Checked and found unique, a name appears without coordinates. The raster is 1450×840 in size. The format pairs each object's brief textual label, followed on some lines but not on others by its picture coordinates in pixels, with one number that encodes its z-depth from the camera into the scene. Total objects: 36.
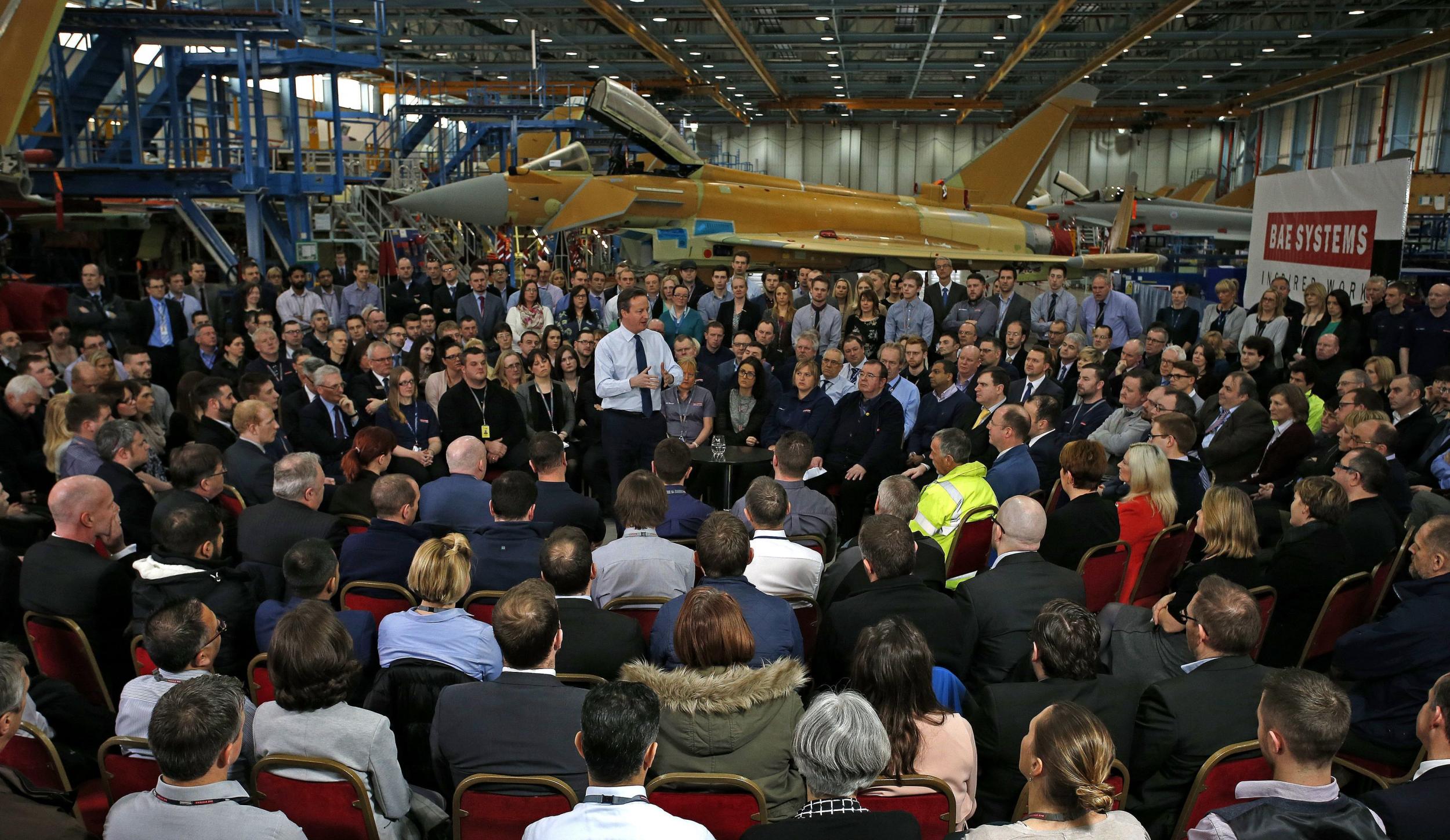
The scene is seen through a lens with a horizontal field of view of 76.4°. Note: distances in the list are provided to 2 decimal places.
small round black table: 5.78
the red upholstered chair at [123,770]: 2.44
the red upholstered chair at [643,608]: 3.31
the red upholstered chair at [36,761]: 2.49
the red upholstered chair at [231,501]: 4.39
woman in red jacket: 4.07
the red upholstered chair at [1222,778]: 2.39
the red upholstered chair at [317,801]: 2.27
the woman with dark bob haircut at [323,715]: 2.39
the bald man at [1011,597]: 3.16
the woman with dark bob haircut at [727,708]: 2.42
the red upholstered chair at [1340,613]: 3.51
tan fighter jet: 12.29
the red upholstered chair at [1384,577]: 3.87
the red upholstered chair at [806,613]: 3.51
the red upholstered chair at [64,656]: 3.05
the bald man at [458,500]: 4.23
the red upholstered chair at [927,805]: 2.26
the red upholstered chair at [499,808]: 2.24
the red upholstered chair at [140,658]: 2.95
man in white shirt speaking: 6.18
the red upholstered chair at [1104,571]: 3.72
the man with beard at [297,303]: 8.74
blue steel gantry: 10.27
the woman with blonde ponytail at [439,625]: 2.87
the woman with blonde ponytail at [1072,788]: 1.89
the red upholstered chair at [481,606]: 3.39
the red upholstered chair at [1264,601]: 3.45
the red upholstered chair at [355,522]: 4.28
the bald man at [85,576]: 3.19
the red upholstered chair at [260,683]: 2.93
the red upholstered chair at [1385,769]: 3.03
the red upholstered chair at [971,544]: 4.18
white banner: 8.21
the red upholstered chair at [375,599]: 3.38
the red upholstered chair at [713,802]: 2.25
